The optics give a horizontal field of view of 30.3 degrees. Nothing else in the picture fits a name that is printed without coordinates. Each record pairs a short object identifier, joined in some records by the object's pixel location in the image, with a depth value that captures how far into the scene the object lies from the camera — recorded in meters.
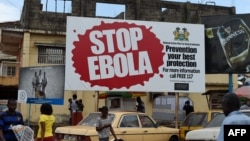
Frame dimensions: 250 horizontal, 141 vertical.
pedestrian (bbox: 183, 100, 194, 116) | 21.73
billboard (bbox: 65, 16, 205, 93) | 16.39
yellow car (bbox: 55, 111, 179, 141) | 11.62
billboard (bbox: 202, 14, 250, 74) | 16.58
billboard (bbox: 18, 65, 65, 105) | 17.56
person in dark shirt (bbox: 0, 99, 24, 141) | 8.12
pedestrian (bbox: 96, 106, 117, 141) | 10.39
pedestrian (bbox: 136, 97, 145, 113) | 20.22
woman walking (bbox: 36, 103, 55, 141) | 9.37
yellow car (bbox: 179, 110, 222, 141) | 13.94
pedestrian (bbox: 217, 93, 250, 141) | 4.42
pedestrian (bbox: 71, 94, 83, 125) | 19.67
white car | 9.22
